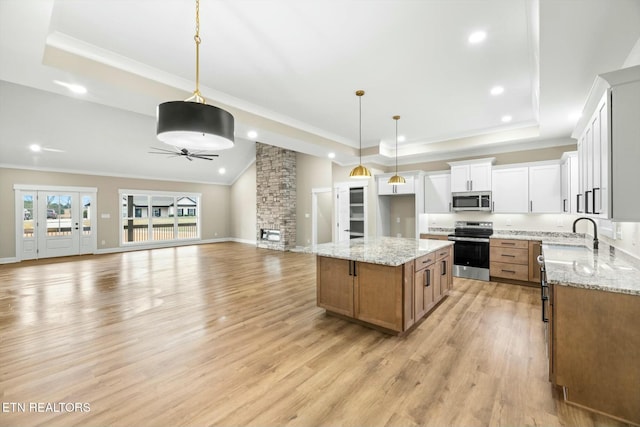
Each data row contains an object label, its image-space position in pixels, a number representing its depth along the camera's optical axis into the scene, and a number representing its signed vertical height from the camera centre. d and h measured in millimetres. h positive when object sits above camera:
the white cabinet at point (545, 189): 4863 +431
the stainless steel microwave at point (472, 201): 5504 +249
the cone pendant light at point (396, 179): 4800 +602
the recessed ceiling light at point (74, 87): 2920 +1406
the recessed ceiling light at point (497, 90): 3666 +1676
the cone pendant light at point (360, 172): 3949 +606
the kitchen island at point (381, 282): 2928 -812
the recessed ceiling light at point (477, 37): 2570 +1688
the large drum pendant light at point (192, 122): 1643 +569
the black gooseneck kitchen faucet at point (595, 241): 3236 -345
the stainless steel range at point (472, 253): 5227 -790
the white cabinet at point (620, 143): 1702 +448
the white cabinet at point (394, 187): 6288 +616
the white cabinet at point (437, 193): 5992 +456
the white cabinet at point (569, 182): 3805 +462
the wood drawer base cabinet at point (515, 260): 4760 -858
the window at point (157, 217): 9750 -90
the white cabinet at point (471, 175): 5484 +772
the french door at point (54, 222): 7754 -218
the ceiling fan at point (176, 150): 8770 +2076
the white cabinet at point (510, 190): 5152 +445
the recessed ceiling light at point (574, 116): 3666 +1334
